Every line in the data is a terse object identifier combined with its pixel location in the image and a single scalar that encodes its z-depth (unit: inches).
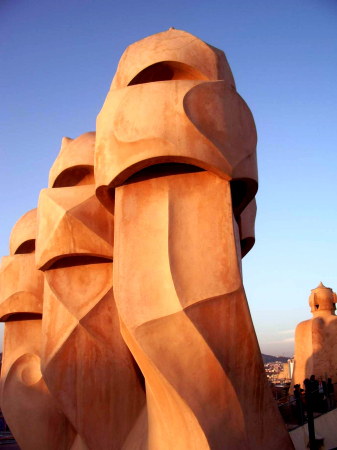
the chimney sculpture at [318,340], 603.5
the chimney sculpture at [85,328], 378.3
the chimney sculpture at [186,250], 274.8
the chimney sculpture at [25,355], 450.3
